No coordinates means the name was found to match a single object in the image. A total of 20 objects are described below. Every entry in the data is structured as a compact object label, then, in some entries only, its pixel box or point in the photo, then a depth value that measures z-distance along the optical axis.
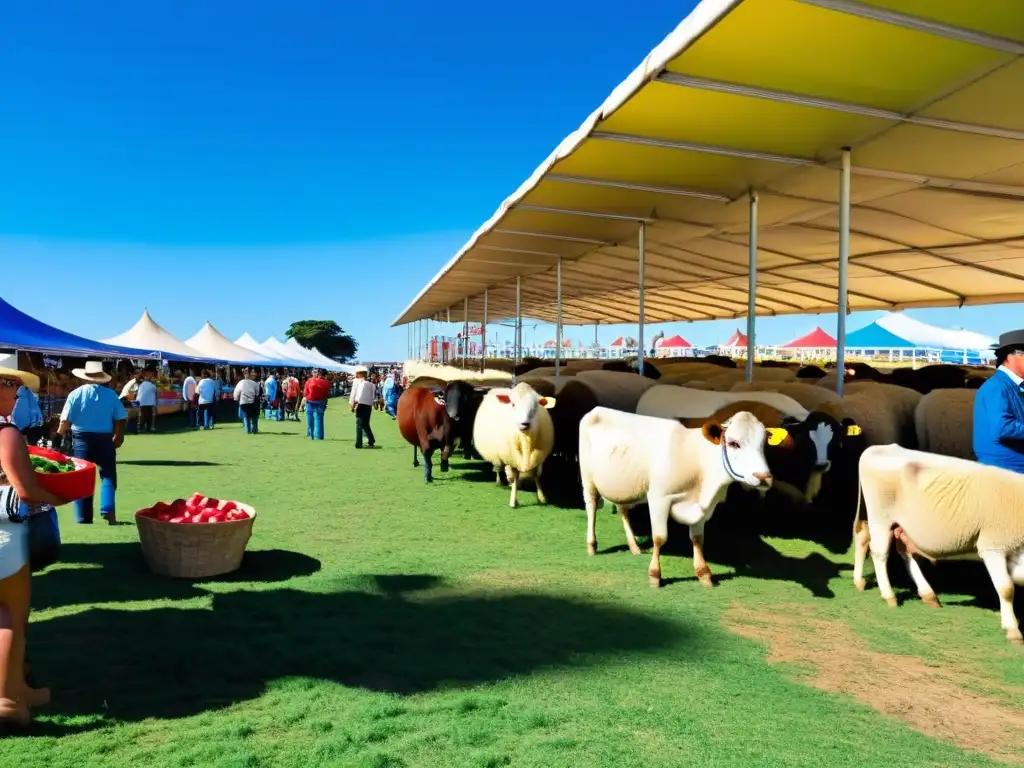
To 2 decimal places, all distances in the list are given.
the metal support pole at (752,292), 8.93
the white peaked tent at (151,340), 27.39
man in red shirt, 17.27
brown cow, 11.18
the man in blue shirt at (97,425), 7.49
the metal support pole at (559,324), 14.41
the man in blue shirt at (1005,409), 4.60
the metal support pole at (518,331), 17.16
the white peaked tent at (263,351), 46.38
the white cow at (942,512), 4.59
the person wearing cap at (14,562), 3.17
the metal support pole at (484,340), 22.10
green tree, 116.44
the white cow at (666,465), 5.32
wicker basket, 5.42
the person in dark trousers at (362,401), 15.61
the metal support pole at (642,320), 10.81
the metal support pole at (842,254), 7.25
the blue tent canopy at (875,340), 30.05
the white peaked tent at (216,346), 34.38
